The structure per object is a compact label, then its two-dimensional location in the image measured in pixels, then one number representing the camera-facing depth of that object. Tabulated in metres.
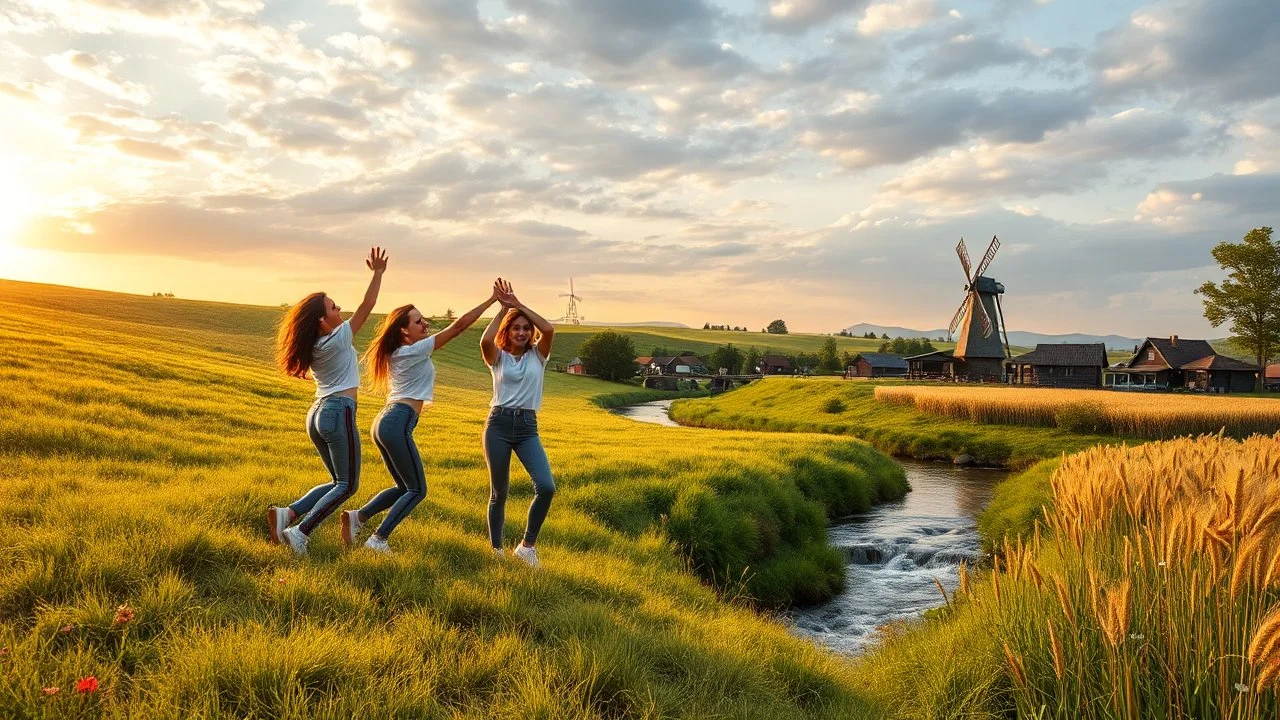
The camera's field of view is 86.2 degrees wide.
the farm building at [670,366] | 127.56
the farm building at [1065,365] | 69.19
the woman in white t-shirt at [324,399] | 6.45
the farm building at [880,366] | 99.06
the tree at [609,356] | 105.00
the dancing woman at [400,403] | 6.66
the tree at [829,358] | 120.44
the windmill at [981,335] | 75.19
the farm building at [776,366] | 131.95
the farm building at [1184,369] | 64.25
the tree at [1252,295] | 58.06
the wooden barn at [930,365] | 88.88
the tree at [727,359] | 125.81
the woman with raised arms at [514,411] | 6.96
